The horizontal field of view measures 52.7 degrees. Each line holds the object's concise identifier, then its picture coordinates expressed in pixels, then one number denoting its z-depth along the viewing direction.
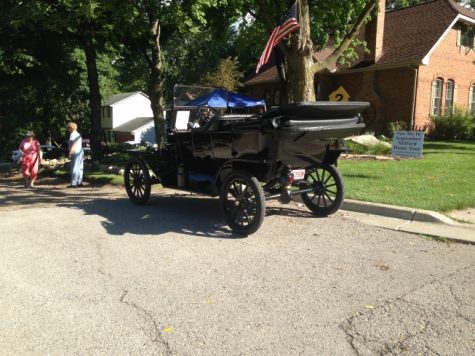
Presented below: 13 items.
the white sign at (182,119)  8.28
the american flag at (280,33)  9.99
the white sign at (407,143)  11.88
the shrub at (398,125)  22.83
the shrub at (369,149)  15.97
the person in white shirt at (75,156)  12.75
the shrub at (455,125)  22.95
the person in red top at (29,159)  13.09
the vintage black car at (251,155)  6.18
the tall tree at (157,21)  13.16
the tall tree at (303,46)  10.80
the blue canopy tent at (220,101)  8.50
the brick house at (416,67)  23.80
